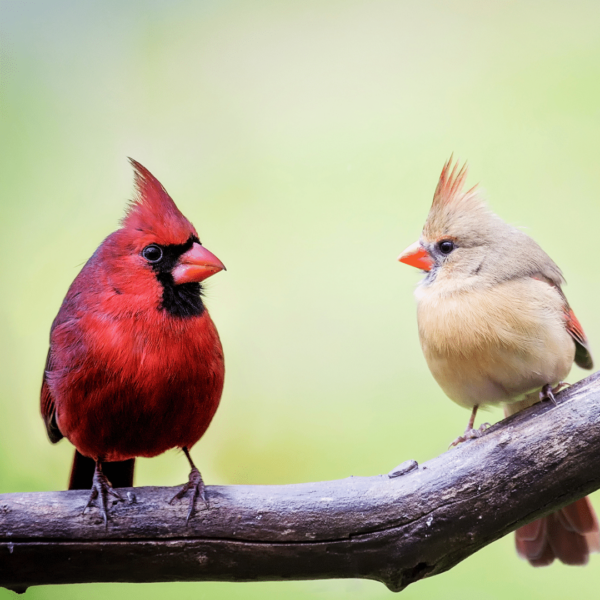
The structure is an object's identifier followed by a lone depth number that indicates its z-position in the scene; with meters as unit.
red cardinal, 3.75
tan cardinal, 3.77
